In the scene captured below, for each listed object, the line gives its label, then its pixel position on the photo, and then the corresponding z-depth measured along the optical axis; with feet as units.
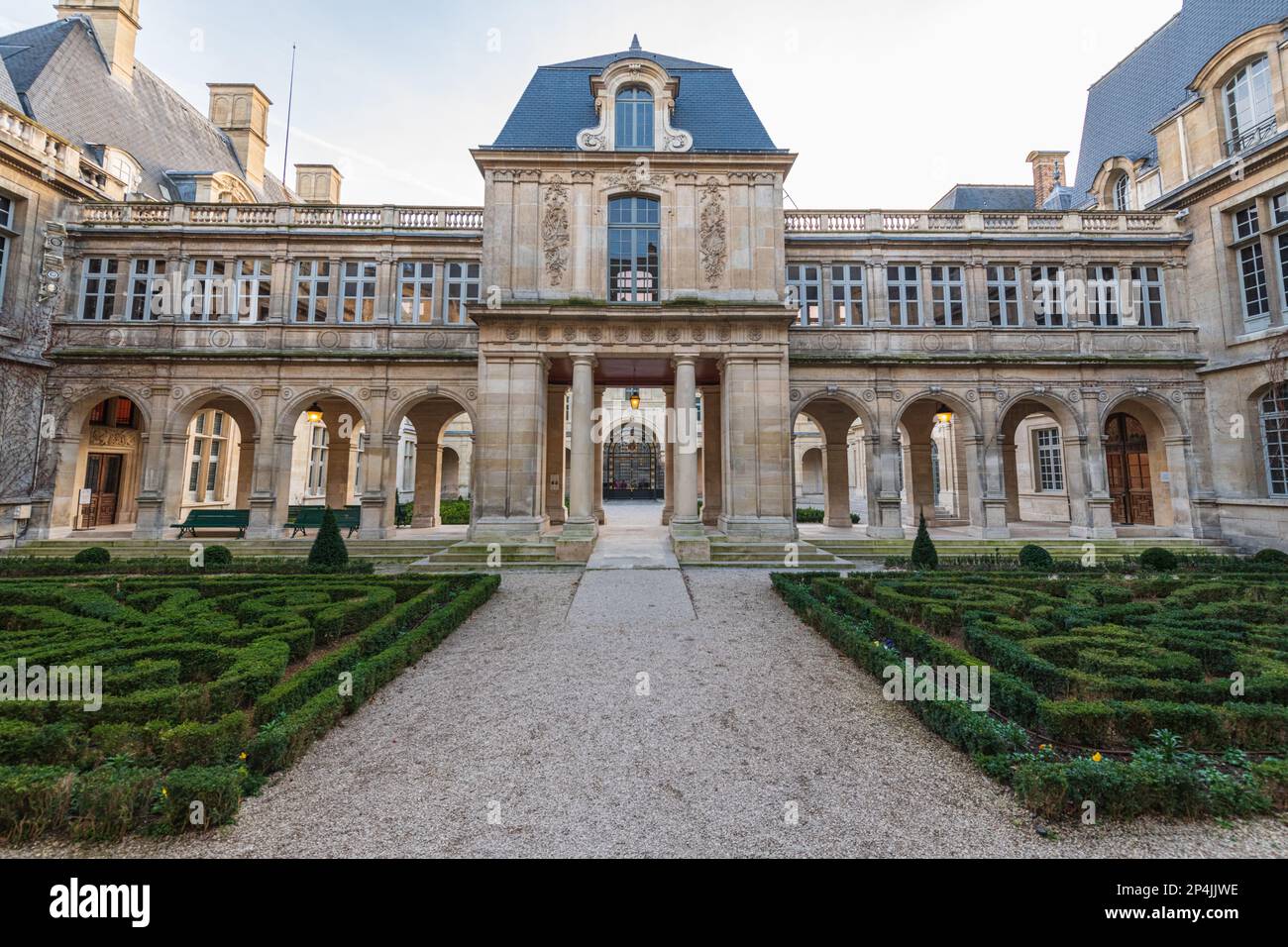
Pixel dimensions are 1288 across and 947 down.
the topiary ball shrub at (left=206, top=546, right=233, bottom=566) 44.14
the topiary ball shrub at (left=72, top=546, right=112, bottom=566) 43.60
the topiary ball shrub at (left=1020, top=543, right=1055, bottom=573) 41.63
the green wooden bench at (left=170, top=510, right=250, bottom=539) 57.31
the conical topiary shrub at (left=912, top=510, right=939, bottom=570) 42.32
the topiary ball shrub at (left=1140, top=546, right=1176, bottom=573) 40.73
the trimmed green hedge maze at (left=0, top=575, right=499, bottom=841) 11.23
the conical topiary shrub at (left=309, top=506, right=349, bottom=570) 42.45
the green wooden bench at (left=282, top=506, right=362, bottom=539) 59.16
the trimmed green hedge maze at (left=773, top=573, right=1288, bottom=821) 11.94
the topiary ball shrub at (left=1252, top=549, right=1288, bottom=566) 43.24
